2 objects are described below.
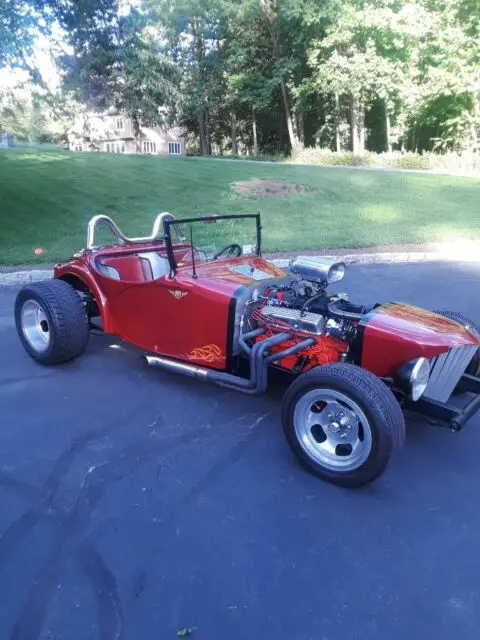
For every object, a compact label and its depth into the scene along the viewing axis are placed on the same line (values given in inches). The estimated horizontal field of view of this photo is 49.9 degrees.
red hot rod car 120.6
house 2109.6
